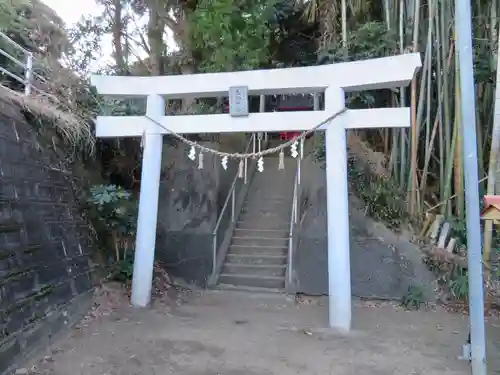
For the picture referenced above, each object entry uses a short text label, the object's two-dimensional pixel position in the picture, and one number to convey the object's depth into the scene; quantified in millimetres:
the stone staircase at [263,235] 6520
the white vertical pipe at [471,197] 3377
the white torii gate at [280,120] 4574
